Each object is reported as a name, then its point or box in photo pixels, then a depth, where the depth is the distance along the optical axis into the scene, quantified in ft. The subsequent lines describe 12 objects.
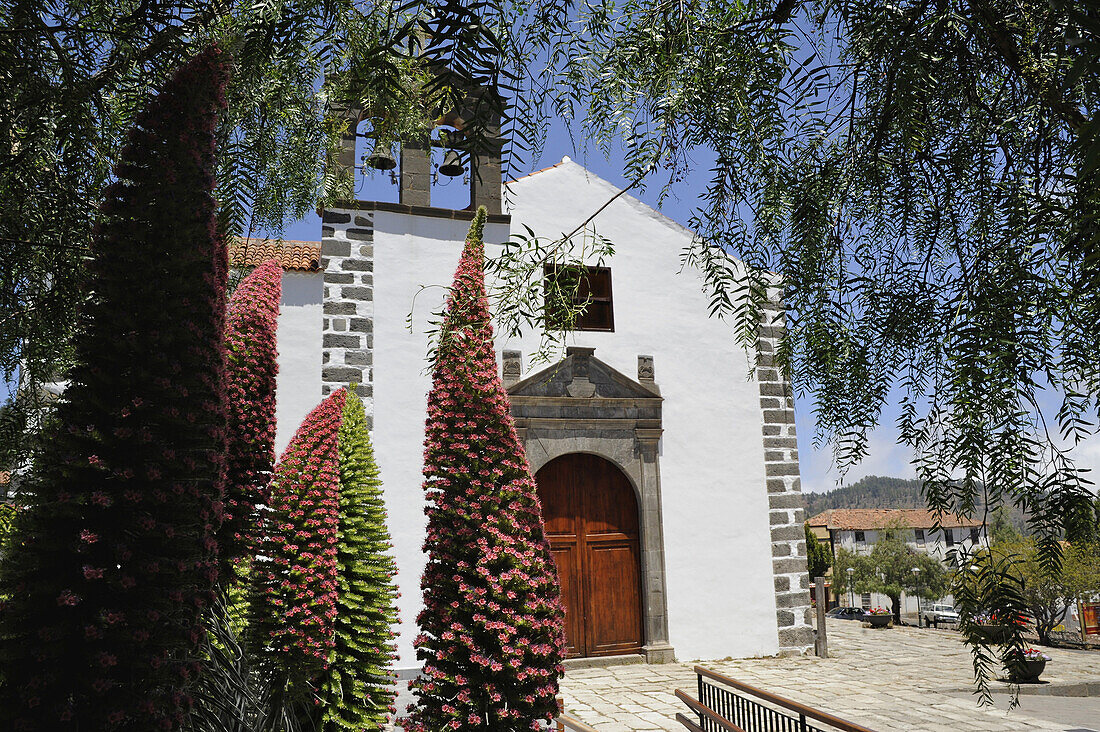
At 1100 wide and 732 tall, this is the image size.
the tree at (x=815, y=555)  58.22
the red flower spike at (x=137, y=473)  4.79
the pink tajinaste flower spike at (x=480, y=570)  12.28
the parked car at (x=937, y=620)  69.01
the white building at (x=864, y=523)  130.41
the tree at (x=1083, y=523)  4.97
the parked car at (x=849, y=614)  100.62
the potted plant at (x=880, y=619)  65.51
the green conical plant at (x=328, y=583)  11.77
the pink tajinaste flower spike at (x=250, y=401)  9.92
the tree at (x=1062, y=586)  55.62
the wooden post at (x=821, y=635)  31.63
